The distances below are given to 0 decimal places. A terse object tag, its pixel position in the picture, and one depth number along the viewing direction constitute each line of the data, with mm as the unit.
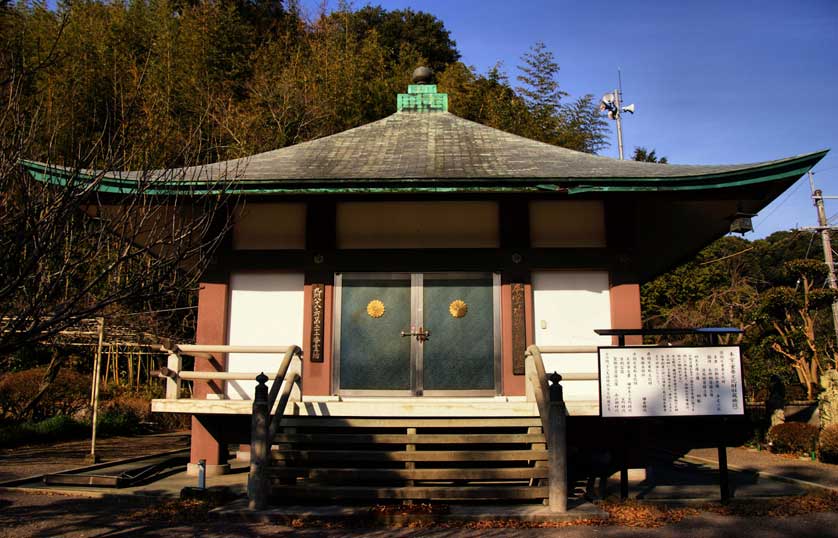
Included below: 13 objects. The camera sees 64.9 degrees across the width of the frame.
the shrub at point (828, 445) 10938
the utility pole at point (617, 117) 33494
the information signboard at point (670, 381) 7254
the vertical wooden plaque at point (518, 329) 9375
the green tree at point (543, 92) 27344
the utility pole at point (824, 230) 25666
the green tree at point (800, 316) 16031
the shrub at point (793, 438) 12078
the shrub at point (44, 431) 14383
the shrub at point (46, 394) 16234
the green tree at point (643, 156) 37438
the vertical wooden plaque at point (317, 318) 9523
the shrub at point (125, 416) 16641
